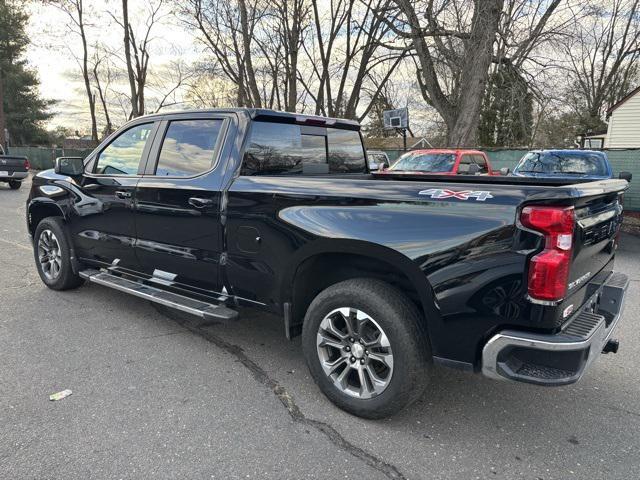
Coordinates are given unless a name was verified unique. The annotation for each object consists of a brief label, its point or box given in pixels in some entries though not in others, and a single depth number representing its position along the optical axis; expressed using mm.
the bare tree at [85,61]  31219
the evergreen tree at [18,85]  38125
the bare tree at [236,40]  22328
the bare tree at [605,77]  36469
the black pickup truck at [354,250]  2248
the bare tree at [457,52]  13320
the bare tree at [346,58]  21891
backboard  18719
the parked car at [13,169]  16802
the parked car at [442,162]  10492
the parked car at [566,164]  9861
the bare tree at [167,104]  36406
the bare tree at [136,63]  27266
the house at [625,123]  23188
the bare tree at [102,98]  37203
